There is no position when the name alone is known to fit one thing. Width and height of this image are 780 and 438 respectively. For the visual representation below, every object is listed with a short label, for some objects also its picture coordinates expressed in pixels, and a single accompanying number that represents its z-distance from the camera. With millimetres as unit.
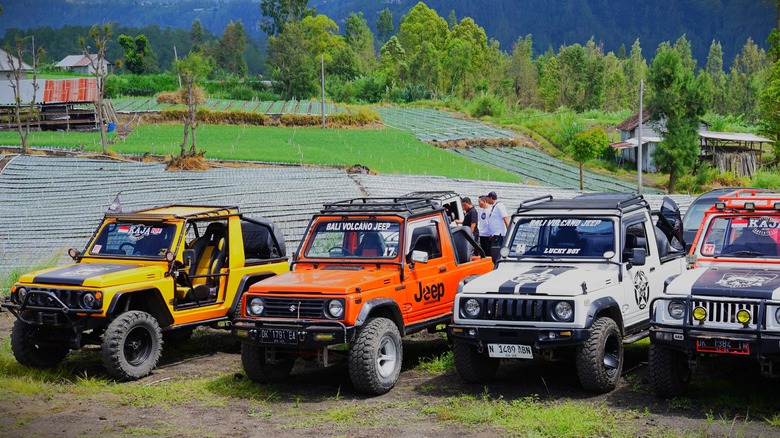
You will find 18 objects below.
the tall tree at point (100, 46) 42769
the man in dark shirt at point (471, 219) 14987
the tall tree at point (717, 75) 105362
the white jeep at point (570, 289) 9500
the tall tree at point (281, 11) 119625
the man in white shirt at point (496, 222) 15109
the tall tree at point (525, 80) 105125
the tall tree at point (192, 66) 53284
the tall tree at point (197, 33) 156625
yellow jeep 10758
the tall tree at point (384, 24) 173125
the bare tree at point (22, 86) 39353
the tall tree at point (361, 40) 124875
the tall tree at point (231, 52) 135875
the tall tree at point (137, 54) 119875
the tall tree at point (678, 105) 49375
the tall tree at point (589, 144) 45416
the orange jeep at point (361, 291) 9859
